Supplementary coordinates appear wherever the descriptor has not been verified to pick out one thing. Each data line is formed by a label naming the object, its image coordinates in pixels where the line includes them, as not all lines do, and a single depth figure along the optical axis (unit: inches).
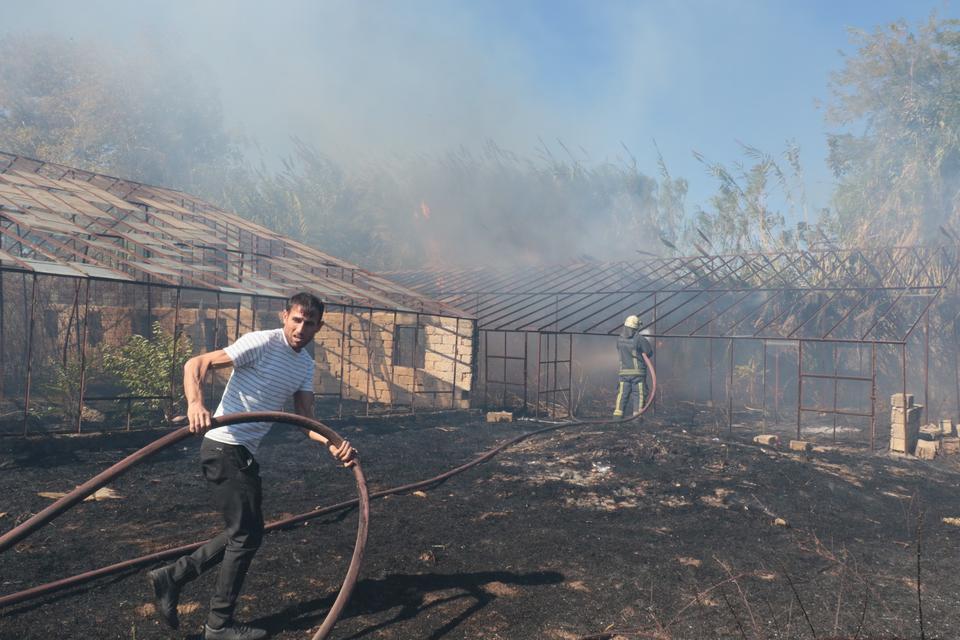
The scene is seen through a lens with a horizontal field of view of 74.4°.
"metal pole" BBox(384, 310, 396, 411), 633.0
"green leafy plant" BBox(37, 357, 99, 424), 467.5
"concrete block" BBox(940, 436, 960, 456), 442.6
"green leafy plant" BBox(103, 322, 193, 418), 445.7
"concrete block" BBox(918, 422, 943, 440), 494.3
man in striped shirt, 139.7
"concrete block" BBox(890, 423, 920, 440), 437.7
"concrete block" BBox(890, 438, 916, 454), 438.0
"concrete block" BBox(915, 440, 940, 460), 433.5
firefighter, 521.7
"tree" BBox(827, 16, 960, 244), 914.7
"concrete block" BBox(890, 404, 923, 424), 438.6
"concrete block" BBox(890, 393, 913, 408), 436.8
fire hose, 124.6
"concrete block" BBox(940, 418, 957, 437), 509.8
